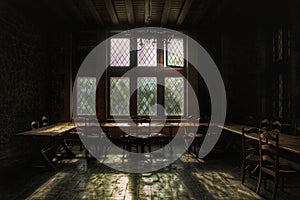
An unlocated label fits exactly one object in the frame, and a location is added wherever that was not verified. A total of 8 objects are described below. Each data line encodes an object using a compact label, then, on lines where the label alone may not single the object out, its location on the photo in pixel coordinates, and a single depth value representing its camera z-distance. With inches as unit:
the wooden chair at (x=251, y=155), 162.7
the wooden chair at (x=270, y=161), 140.4
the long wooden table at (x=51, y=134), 183.8
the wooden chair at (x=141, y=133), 242.8
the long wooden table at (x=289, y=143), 136.9
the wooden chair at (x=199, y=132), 256.6
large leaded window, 346.3
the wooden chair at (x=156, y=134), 251.4
